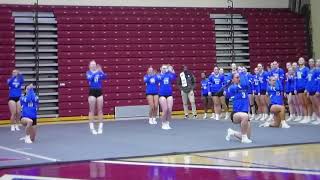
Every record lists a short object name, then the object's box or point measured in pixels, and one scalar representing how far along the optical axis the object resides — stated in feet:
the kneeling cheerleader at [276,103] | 55.42
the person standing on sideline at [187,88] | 75.82
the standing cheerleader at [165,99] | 57.36
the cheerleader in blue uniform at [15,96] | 62.18
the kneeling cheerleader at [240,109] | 43.29
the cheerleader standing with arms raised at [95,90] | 52.56
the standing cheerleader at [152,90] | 63.82
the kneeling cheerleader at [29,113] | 46.62
